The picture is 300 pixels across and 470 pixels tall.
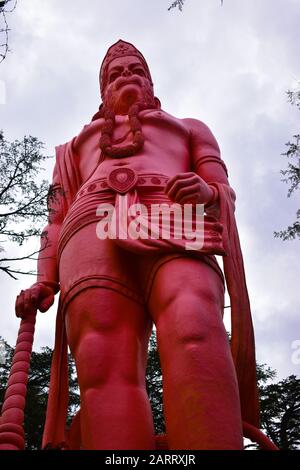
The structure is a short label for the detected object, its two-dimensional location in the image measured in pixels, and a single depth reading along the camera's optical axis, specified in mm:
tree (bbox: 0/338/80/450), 10773
